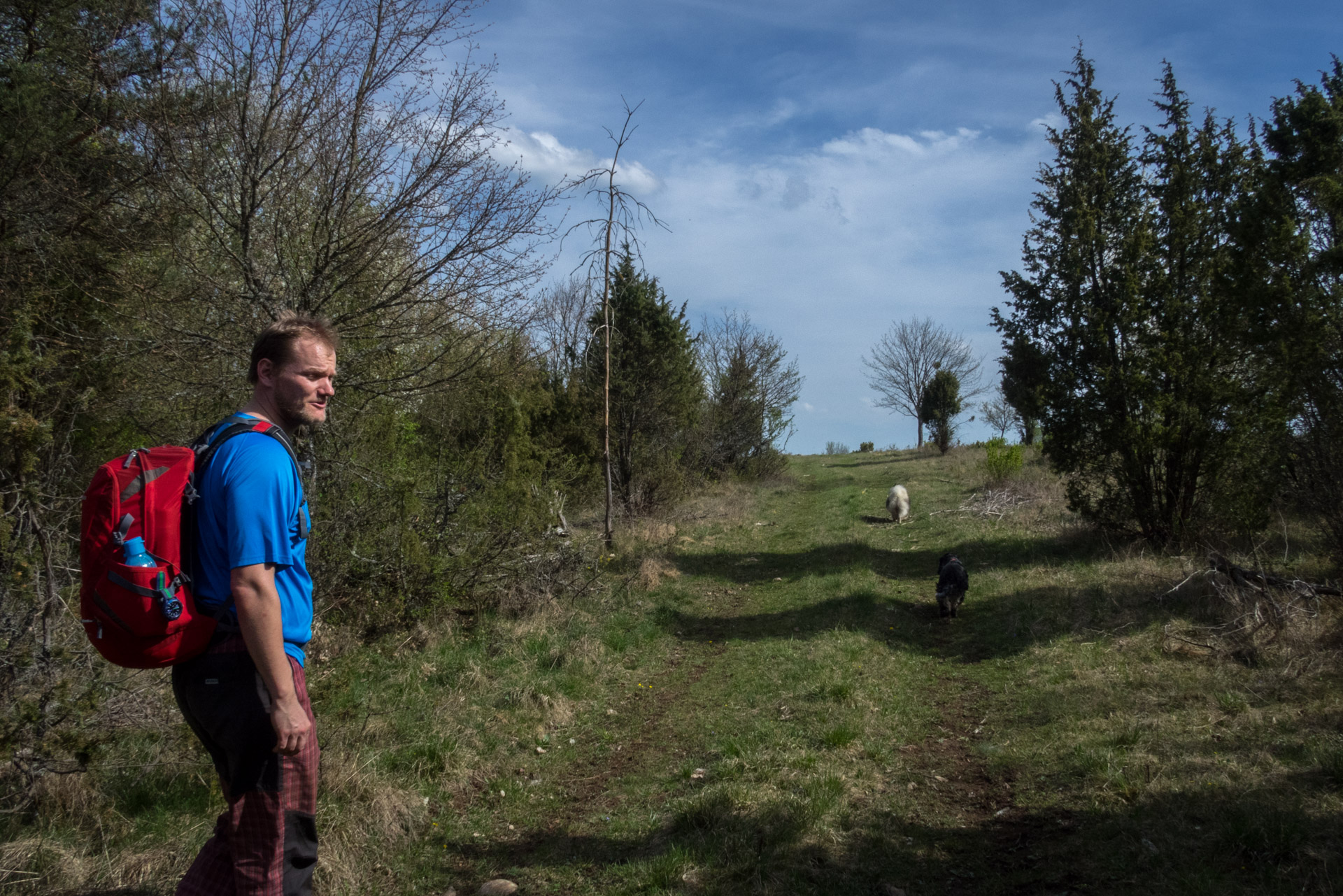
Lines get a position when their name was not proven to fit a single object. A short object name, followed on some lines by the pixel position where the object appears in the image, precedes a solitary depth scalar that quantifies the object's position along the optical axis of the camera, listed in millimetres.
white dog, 18109
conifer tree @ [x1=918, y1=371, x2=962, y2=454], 42719
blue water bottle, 2248
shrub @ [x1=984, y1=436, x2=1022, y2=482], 20828
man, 2301
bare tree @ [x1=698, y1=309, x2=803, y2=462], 27172
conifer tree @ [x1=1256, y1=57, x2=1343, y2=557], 8266
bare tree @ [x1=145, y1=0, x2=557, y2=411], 5988
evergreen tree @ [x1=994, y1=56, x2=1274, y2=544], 11617
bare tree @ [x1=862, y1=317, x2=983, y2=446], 47500
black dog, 9805
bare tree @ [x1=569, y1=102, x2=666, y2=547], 12602
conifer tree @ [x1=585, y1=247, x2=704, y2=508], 16828
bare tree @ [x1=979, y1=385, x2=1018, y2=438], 46094
